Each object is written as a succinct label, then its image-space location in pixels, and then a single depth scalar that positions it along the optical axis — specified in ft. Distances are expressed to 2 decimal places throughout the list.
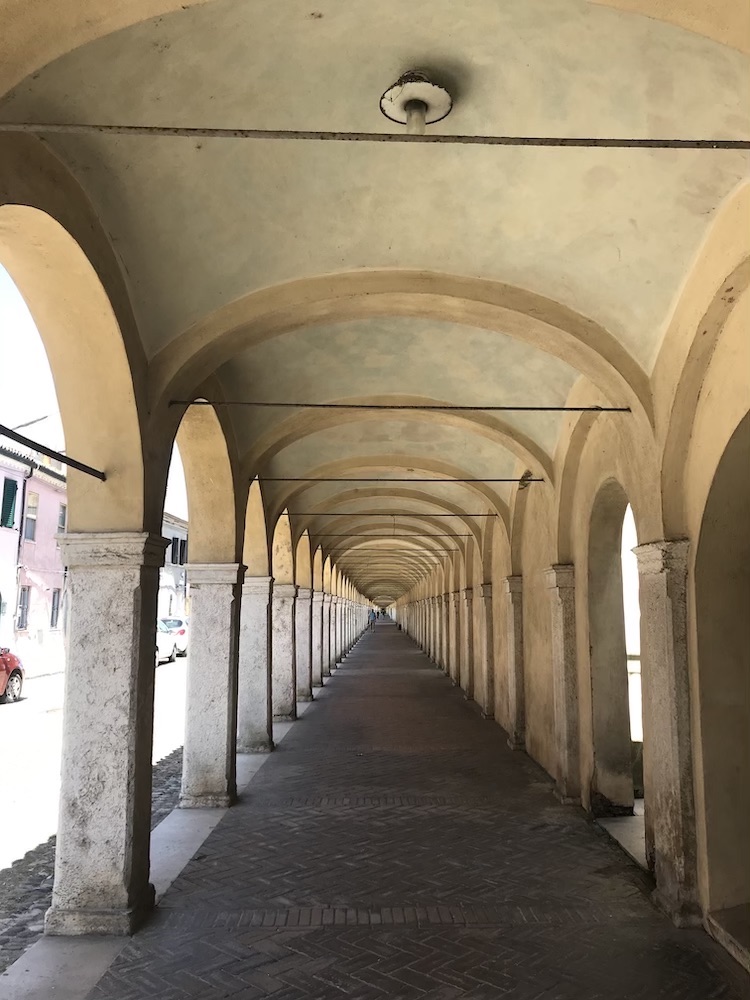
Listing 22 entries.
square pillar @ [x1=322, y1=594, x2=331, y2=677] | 82.43
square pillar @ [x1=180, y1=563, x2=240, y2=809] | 29.30
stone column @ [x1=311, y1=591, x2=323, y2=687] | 72.54
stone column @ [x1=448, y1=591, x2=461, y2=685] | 73.46
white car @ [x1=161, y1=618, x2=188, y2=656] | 107.45
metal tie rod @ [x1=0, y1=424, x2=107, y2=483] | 15.27
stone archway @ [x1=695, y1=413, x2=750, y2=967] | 18.60
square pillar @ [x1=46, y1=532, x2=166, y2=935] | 18.40
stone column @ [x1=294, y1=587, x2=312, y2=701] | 61.41
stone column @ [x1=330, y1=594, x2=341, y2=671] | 93.61
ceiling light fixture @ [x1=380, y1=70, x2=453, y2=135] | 13.84
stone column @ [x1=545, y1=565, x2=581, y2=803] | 30.04
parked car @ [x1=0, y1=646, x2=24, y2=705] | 59.72
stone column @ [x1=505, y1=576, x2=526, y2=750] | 41.01
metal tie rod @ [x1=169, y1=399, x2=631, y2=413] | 21.98
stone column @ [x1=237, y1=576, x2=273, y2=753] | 38.86
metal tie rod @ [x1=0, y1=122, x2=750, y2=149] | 11.27
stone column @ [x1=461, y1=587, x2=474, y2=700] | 62.80
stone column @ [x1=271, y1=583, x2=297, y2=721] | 51.19
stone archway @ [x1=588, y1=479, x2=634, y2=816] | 27.86
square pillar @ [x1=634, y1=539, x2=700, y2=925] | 19.07
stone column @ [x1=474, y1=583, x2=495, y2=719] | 51.88
